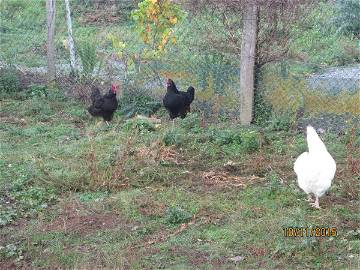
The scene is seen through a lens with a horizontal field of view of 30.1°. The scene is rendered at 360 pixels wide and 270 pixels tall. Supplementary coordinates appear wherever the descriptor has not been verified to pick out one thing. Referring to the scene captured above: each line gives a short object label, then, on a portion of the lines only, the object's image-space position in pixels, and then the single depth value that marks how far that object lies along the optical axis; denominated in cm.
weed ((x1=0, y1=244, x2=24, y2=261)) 438
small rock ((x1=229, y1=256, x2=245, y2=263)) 424
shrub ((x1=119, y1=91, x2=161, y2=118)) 884
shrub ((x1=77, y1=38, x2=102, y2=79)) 974
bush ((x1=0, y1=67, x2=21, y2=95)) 972
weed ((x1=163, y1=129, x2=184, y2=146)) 695
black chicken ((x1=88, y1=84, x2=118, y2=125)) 832
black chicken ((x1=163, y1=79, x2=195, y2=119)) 819
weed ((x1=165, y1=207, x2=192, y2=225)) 492
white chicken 518
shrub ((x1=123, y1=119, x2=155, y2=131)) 771
